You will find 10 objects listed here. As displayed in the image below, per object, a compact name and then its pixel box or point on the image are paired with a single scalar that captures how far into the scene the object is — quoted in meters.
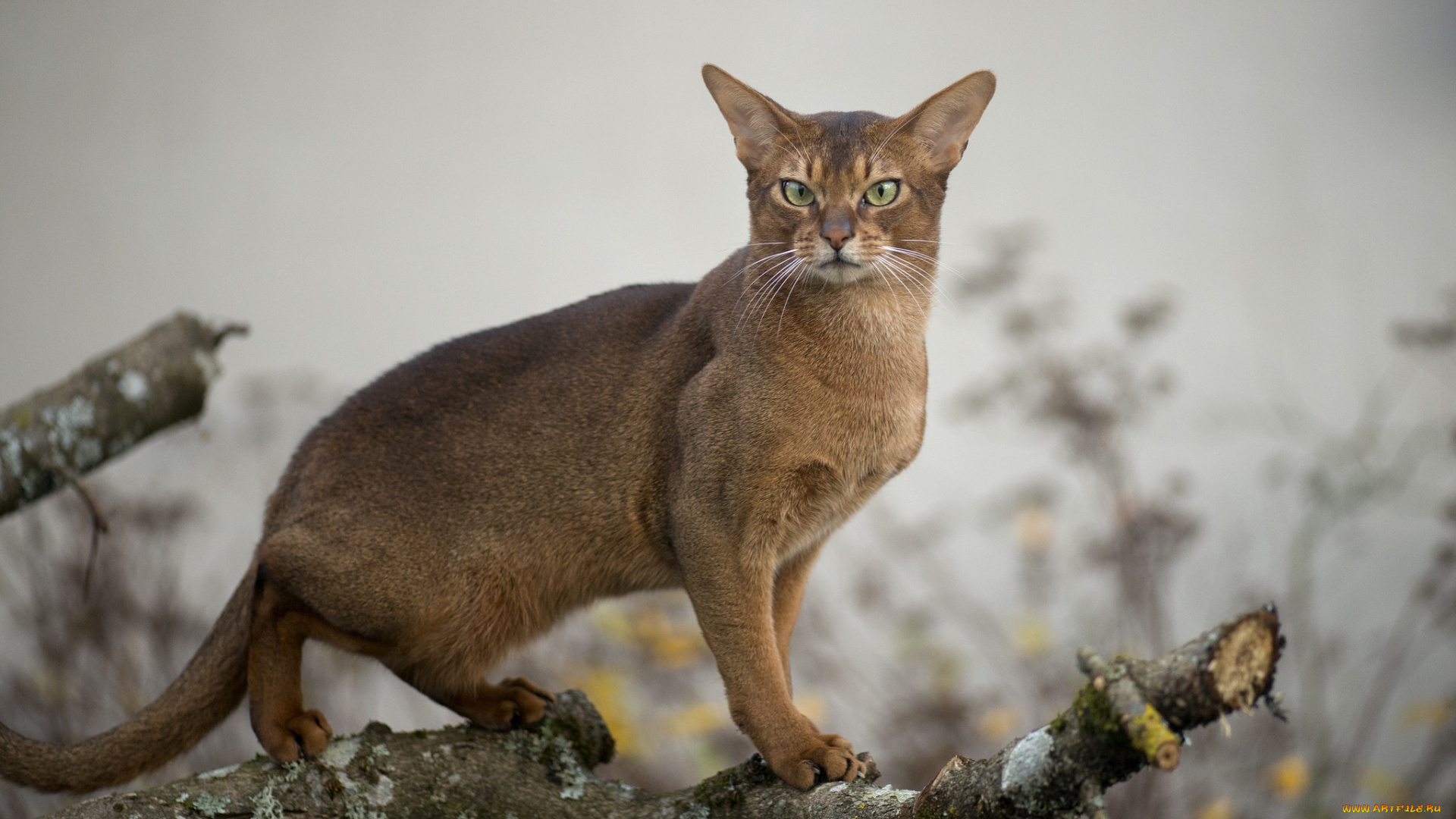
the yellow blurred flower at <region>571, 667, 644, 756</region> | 7.71
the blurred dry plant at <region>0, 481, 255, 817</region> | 8.08
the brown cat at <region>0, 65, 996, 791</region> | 4.43
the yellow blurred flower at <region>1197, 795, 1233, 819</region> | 8.07
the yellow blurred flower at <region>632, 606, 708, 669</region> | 7.87
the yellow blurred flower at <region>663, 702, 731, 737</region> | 7.71
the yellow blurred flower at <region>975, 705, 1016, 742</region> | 8.02
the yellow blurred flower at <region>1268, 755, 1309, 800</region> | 7.99
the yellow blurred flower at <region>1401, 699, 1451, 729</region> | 8.16
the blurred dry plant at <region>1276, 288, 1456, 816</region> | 8.13
